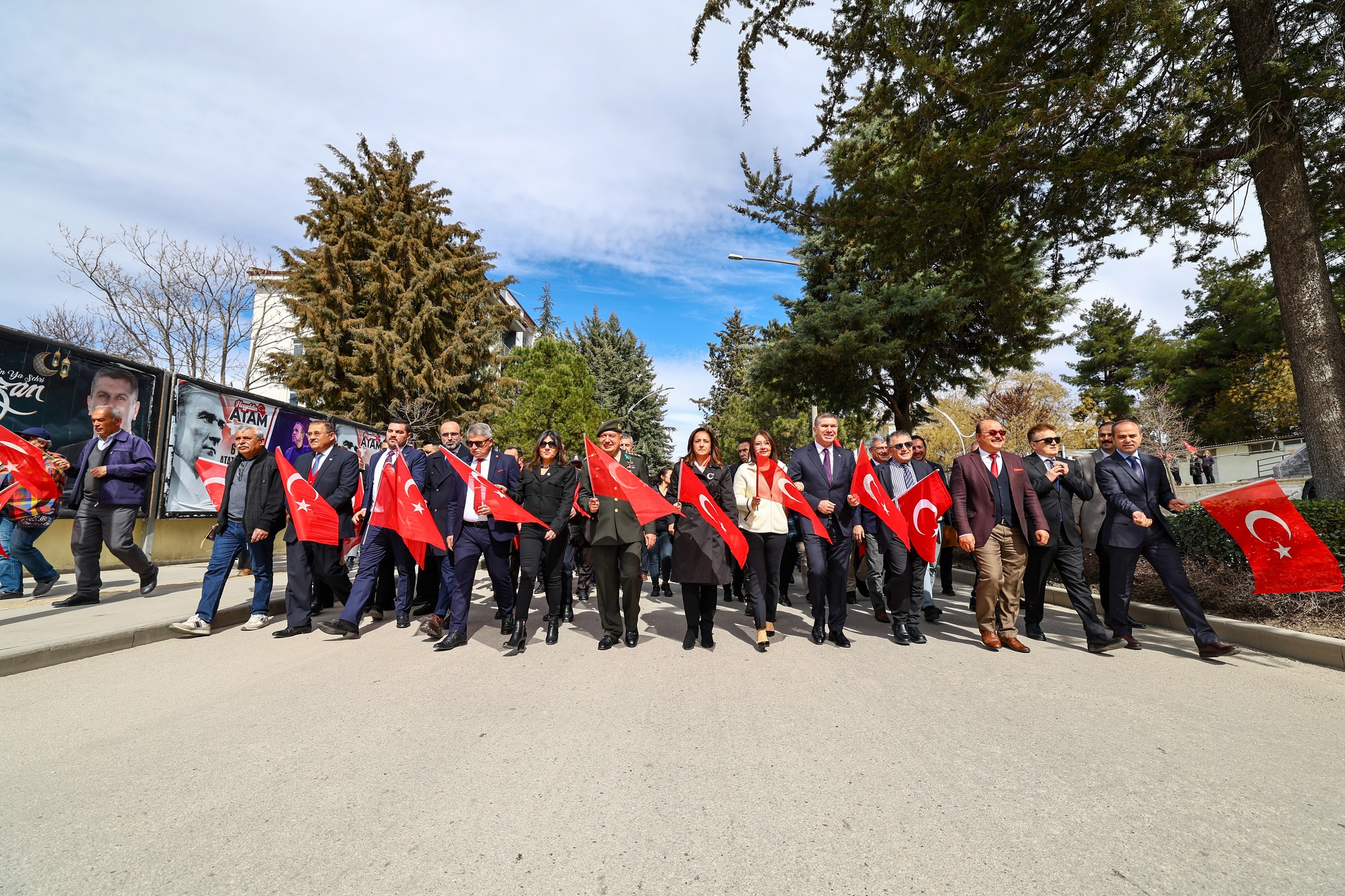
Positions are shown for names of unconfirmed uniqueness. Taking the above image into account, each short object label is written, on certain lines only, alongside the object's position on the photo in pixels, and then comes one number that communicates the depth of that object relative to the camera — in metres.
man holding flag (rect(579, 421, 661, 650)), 6.04
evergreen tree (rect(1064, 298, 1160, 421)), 51.50
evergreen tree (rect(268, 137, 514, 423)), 21.75
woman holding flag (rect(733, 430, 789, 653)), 6.11
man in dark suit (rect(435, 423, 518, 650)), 5.98
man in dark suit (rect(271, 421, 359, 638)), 6.30
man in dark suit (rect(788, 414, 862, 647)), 6.02
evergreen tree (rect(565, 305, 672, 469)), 51.56
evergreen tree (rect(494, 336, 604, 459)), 32.66
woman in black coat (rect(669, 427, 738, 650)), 5.92
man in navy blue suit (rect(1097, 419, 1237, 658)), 5.55
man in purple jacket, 6.80
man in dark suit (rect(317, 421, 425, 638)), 6.23
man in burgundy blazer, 5.88
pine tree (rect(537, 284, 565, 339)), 64.69
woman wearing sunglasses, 6.03
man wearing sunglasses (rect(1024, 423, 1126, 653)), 6.16
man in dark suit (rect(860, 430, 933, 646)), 6.16
